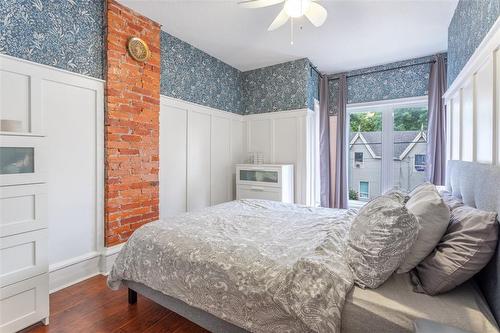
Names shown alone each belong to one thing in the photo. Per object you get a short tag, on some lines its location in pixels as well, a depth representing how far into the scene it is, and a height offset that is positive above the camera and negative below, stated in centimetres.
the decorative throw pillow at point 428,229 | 117 -30
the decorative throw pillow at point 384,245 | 112 -37
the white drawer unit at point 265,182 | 374 -26
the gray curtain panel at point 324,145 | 446 +36
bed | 102 -57
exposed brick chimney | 257 +42
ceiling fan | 196 +128
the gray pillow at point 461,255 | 102 -38
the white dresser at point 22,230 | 155 -43
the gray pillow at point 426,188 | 159 -15
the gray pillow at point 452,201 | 146 -23
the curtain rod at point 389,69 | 369 +156
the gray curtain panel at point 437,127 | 353 +56
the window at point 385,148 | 396 +29
